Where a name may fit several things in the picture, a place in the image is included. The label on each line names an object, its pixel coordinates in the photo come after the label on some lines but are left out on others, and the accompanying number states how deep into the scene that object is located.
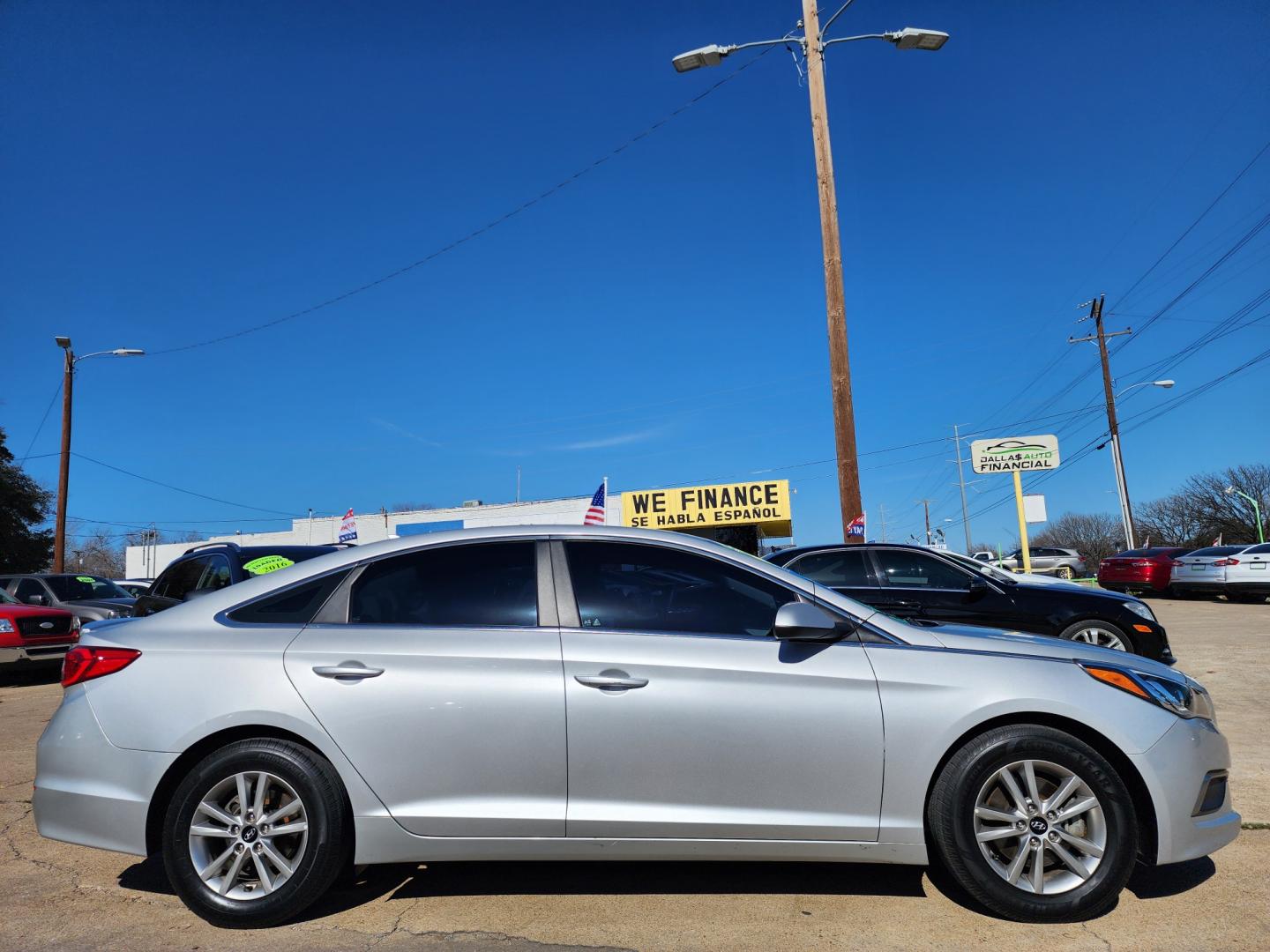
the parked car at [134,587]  19.92
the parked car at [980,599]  8.02
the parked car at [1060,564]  40.84
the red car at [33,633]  11.35
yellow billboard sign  32.78
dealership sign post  25.28
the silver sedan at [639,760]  3.33
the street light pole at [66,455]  24.16
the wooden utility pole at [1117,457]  34.12
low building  33.09
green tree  36.44
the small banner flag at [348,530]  18.05
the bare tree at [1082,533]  80.12
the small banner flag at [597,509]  16.73
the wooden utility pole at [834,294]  11.52
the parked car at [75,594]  12.56
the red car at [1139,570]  22.03
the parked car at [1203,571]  20.01
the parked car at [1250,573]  19.17
